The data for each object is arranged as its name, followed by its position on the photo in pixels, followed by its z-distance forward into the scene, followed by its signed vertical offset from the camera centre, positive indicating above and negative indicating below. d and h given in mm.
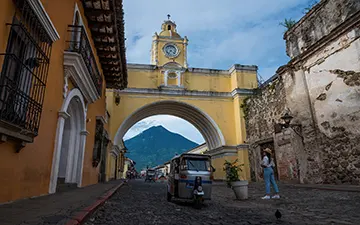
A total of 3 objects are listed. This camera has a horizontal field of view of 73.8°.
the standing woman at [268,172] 6707 +36
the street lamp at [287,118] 10406 +2314
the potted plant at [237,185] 6777 -314
